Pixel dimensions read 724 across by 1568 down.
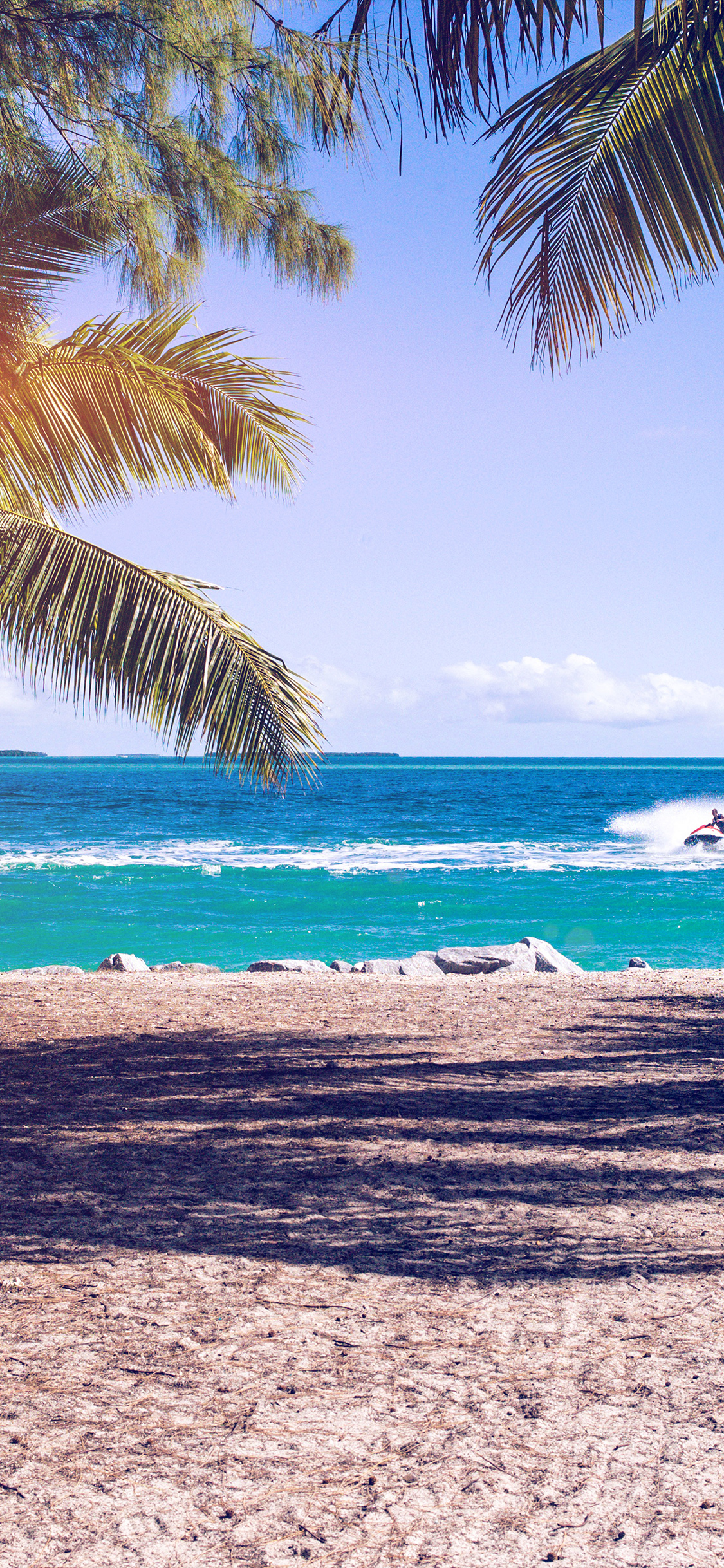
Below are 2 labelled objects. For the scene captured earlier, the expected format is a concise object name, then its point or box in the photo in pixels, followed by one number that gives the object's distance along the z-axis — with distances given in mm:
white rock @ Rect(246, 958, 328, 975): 10016
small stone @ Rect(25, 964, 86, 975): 9805
